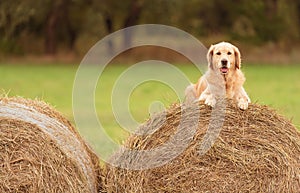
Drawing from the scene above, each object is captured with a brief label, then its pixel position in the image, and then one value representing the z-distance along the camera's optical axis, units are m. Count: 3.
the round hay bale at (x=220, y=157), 11.04
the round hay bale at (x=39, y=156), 10.60
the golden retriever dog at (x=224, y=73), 12.19
